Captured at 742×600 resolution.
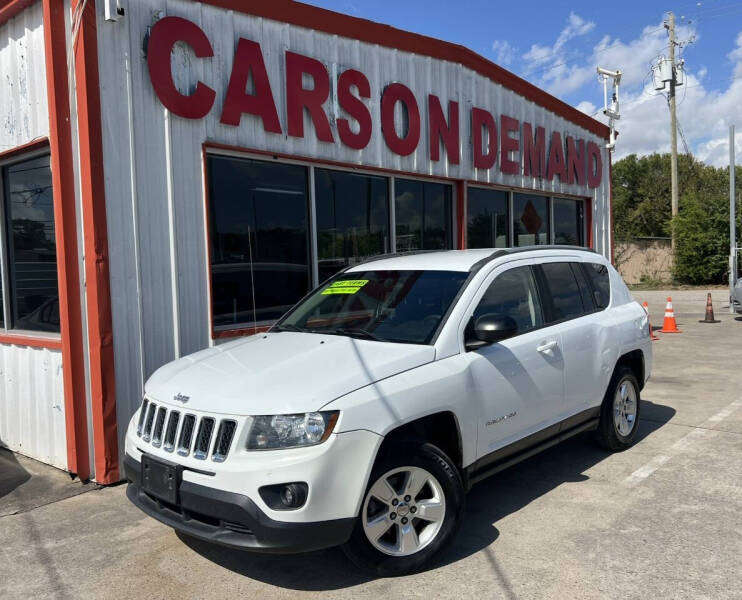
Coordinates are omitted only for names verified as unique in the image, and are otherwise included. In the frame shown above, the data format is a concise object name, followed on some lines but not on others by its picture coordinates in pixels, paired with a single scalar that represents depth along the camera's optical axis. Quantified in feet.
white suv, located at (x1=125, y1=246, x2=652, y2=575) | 10.59
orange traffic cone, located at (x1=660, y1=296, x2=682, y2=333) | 44.91
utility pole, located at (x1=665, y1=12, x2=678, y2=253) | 101.04
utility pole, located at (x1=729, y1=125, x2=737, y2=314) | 57.11
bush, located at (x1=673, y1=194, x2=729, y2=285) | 88.84
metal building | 17.63
